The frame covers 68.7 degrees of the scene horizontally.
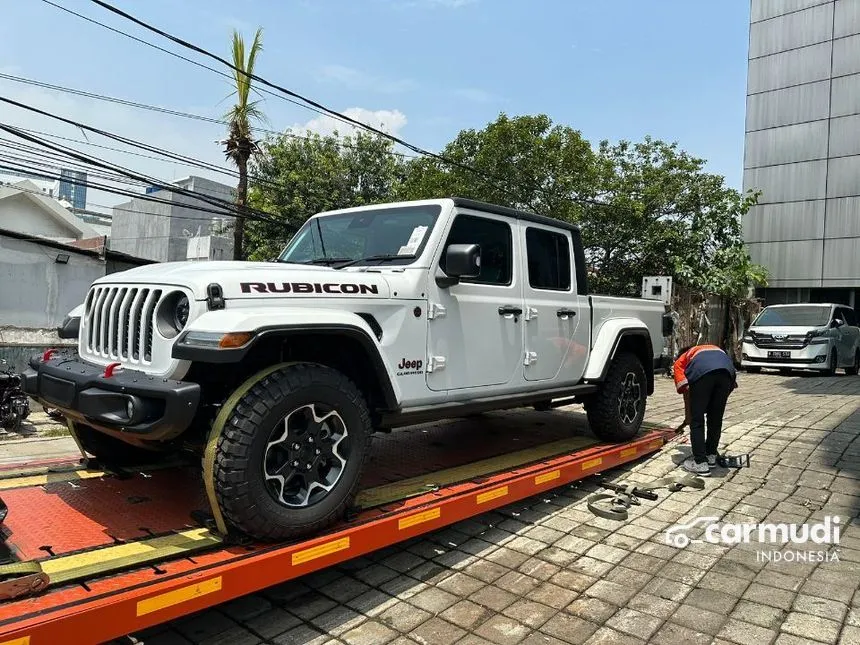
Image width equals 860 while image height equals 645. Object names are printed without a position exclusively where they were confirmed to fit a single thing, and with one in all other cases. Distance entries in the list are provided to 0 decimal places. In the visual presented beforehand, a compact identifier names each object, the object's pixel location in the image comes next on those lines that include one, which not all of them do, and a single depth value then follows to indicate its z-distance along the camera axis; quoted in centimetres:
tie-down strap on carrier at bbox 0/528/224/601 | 223
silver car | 1416
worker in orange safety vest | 558
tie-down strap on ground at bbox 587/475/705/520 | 457
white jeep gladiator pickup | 271
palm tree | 1330
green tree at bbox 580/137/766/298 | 1755
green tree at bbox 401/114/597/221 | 1736
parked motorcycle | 745
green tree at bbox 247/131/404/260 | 2136
